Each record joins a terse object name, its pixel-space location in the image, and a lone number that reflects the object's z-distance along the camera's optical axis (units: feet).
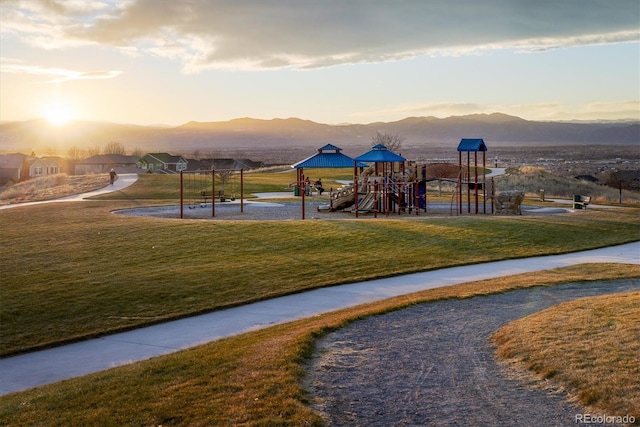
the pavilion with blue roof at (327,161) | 122.52
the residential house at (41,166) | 361.10
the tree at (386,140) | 328.08
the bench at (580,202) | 121.29
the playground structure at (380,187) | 114.52
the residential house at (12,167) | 356.59
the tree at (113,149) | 574.48
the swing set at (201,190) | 139.85
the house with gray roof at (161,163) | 355.36
